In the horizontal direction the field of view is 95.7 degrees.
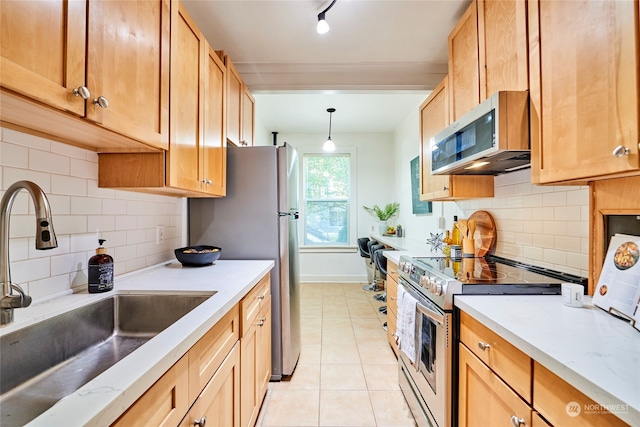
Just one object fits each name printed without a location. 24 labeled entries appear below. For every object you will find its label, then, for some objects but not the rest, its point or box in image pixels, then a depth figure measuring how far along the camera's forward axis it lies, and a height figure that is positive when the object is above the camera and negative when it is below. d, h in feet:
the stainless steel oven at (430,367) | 4.44 -2.50
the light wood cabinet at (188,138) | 4.35 +1.52
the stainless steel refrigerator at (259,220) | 7.09 -0.03
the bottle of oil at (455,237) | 7.75 -0.50
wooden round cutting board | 6.92 -0.35
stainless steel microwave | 4.27 +1.33
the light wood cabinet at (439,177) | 6.88 +1.10
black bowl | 5.91 -0.78
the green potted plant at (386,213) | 15.86 +0.31
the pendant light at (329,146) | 13.92 +3.52
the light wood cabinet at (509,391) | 2.39 -1.75
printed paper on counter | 3.19 -0.72
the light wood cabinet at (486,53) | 4.43 +3.01
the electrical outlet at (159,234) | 6.08 -0.32
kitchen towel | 5.48 -2.10
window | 17.04 +1.05
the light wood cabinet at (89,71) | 2.30 +1.47
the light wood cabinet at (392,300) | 8.09 -2.38
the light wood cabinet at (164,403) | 2.09 -1.48
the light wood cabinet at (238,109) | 7.15 +3.05
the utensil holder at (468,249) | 7.07 -0.74
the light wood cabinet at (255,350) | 4.80 -2.49
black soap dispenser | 4.07 -0.75
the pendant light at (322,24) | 5.73 +3.88
